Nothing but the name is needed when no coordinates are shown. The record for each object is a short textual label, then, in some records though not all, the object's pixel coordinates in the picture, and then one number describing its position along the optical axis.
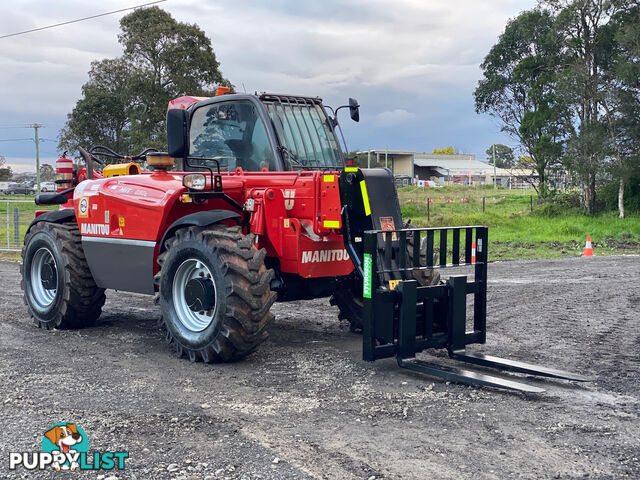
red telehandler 6.68
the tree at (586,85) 28.38
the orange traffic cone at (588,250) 18.91
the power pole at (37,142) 57.49
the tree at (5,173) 93.31
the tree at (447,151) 130.66
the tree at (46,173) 93.56
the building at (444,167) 89.25
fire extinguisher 10.07
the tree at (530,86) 31.81
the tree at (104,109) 36.03
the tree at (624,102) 26.88
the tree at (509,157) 37.27
